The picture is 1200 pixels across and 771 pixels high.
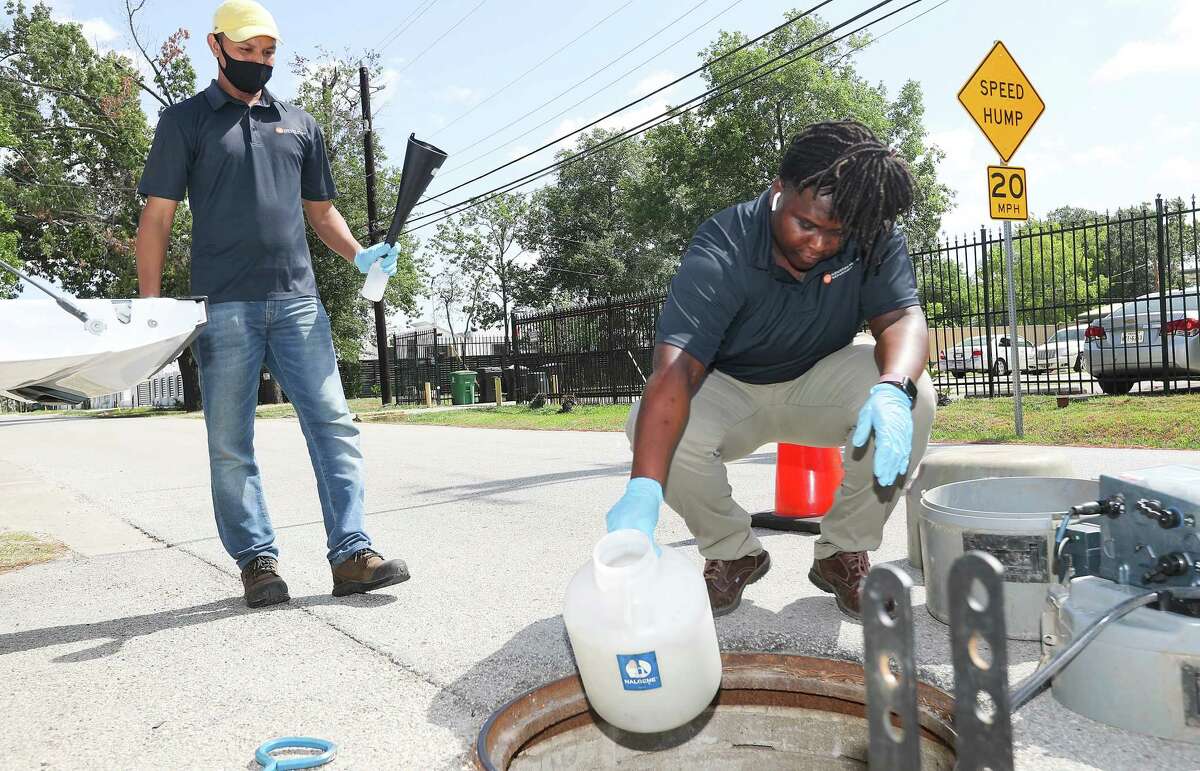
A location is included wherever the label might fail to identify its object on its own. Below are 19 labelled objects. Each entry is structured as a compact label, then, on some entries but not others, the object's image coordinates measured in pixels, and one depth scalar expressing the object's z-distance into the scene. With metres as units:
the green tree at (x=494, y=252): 58.75
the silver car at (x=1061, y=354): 23.78
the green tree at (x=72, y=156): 30.41
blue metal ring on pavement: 2.01
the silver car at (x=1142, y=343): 11.21
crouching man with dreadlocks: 2.46
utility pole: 23.33
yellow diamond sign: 7.25
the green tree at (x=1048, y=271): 12.92
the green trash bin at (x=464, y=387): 23.39
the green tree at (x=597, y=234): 48.31
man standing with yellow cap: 3.28
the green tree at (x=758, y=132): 30.92
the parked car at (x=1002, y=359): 23.40
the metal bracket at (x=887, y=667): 1.33
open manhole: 2.28
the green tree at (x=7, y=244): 24.84
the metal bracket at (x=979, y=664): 1.28
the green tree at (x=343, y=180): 30.67
